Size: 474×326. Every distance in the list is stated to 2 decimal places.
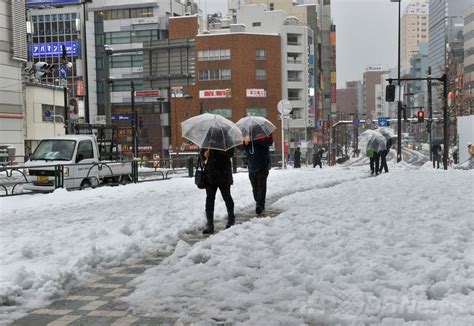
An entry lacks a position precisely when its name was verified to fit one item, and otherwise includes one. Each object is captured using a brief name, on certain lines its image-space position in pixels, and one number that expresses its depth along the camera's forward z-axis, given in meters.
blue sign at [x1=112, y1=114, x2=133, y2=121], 72.16
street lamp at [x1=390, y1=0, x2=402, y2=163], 31.21
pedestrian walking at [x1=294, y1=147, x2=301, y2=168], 36.47
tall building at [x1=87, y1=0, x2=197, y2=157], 71.94
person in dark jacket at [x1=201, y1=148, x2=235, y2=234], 7.75
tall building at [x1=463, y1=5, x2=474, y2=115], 75.62
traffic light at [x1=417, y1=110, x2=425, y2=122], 33.52
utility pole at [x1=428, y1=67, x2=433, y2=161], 38.71
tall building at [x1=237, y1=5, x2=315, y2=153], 71.06
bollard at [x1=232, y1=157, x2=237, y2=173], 22.64
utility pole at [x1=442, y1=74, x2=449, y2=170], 24.25
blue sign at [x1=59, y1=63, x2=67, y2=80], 31.42
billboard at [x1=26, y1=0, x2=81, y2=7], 71.25
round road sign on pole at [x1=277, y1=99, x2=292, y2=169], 24.38
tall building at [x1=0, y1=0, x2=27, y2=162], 36.00
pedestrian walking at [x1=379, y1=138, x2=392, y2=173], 20.29
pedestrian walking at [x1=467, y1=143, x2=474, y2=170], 23.65
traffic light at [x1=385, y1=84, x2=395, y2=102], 26.98
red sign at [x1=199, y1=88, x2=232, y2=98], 68.00
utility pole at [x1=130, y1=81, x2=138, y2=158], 31.18
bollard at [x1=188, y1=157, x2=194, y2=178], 20.47
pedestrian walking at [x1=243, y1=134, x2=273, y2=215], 9.40
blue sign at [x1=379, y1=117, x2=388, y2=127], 49.20
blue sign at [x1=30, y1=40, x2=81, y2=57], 73.56
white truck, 14.24
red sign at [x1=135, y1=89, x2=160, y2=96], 51.55
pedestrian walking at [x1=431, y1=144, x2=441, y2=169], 28.33
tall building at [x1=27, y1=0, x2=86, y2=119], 72.62
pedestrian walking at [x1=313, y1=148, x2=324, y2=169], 39.71
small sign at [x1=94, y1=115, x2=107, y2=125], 35.07
